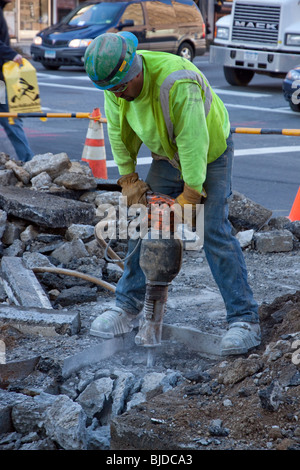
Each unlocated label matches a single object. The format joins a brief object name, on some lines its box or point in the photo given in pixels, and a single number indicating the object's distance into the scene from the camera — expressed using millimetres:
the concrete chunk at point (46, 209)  12616
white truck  32417
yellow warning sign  17502
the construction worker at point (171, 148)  7465
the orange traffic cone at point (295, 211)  14435
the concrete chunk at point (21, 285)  9780
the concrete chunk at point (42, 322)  8837
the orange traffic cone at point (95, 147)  16972
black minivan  39056
